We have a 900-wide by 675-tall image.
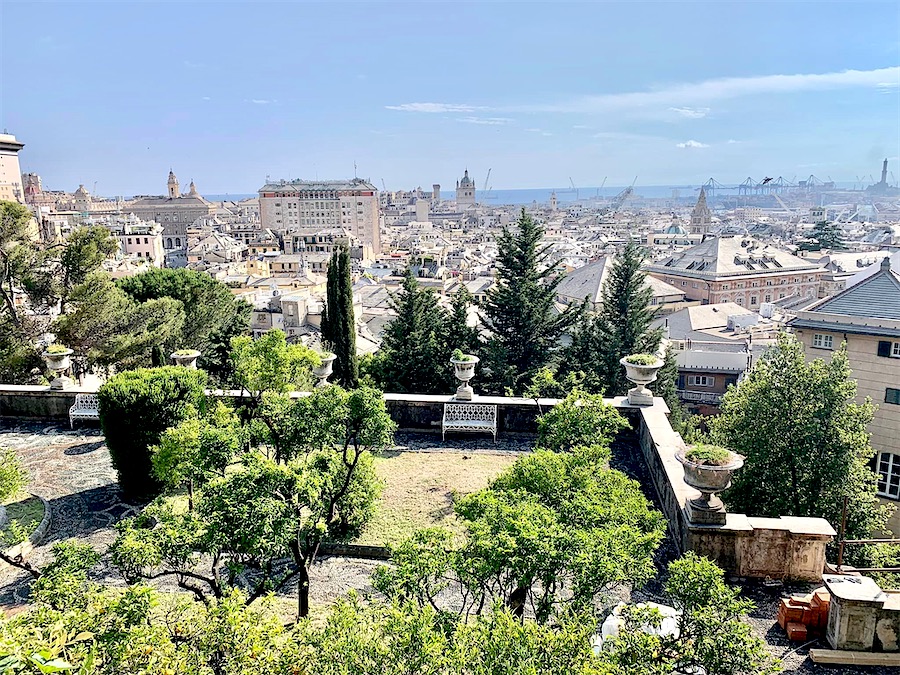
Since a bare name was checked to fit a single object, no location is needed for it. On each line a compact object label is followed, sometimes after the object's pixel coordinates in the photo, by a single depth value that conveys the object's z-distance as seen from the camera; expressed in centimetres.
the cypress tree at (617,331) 2106
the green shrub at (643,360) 1173
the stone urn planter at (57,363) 1338
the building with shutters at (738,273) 6850
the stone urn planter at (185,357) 1333
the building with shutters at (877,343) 1952
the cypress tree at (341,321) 1784
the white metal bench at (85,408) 1294
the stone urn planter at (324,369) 1251
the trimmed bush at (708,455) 756
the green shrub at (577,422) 827
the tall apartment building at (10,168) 9694
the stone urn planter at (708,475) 751
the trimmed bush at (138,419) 979
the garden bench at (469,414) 1224
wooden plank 615
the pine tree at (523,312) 2072
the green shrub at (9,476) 739
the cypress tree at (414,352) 1917
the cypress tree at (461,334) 2002
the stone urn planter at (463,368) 1217
